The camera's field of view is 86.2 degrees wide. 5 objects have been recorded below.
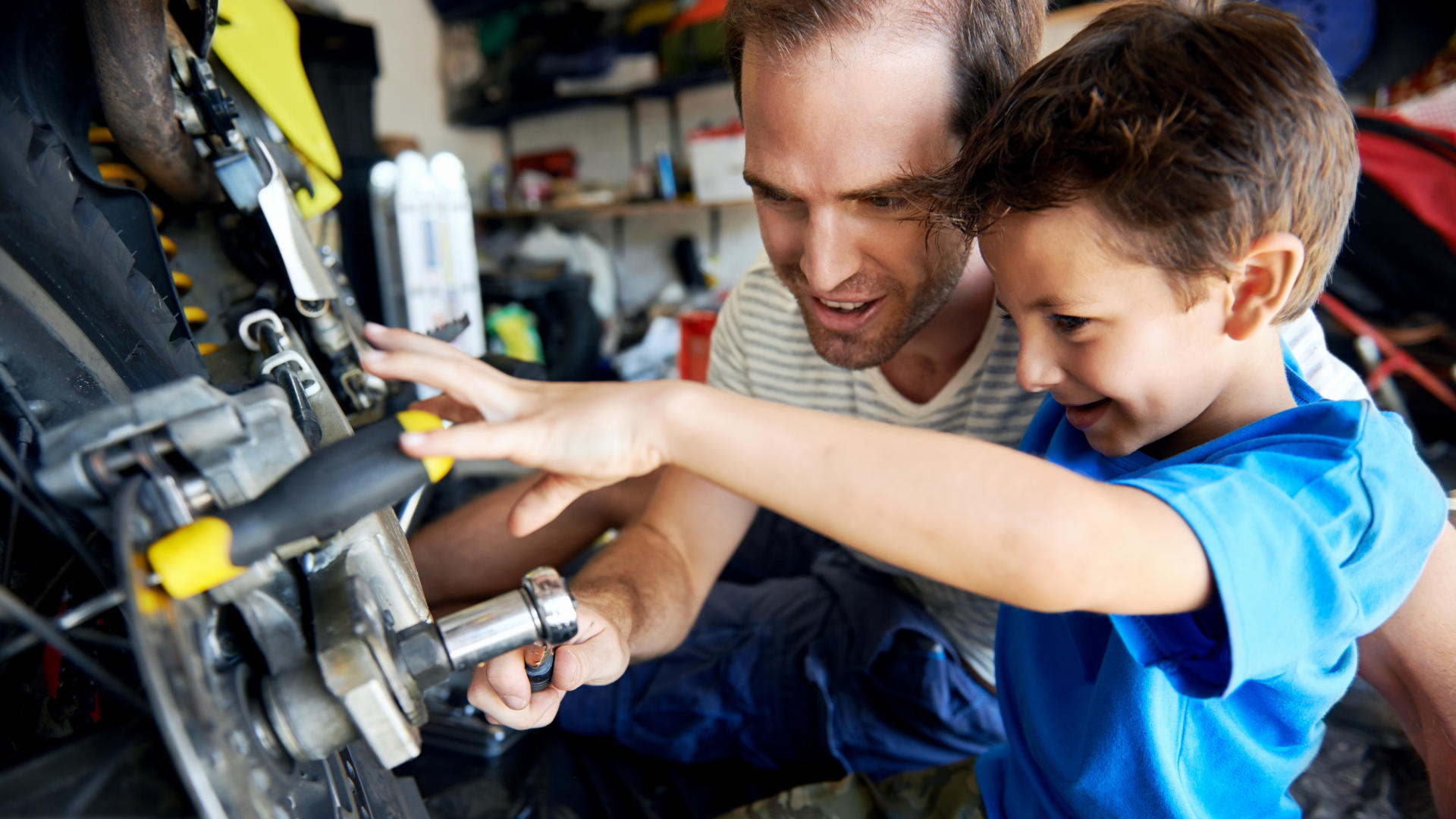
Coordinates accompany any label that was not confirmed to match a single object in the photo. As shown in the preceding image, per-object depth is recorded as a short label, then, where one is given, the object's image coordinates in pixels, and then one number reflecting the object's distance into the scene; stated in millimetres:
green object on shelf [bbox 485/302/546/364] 2586
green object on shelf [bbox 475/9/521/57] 3223
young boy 448
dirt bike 361
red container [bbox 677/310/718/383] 2121
